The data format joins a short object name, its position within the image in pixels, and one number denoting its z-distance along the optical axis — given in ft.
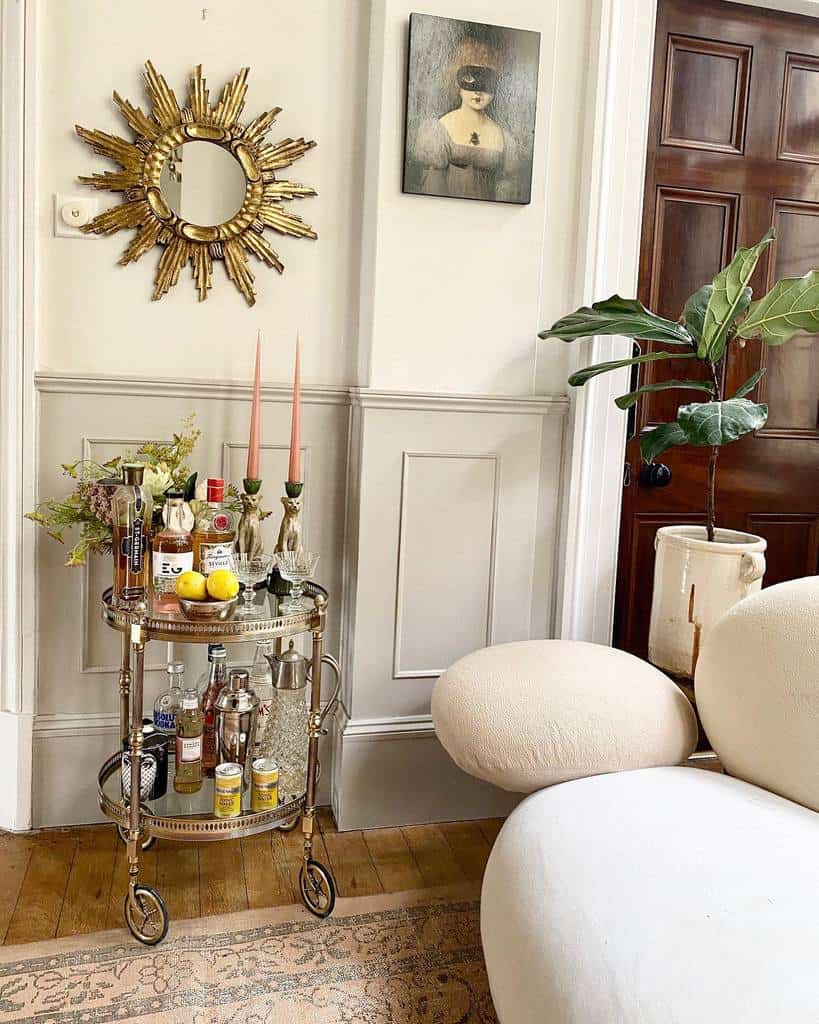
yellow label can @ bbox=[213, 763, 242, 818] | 5.99
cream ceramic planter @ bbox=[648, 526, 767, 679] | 6.87
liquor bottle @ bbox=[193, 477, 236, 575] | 6.05
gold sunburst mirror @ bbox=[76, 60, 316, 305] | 6.76
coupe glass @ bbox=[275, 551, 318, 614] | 6.44
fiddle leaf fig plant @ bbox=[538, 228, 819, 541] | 6.38
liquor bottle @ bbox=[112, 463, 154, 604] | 6.02
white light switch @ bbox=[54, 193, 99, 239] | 6.68
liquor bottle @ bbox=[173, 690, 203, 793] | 6.30
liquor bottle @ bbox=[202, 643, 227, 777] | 6.48
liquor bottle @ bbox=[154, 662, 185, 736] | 6.50
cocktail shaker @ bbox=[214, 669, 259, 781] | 6.36
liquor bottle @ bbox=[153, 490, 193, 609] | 6.08
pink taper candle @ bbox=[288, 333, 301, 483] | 6.59
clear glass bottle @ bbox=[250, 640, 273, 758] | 6.58
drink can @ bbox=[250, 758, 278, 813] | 6.19
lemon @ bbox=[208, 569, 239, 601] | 5.86
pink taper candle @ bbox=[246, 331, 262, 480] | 6.59
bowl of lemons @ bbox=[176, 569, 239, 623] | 5.81
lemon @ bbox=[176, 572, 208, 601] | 5.84
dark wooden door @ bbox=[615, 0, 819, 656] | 8.21
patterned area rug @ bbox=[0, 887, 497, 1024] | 5.27
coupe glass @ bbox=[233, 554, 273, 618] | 6.24
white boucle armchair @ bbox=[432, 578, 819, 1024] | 3.67
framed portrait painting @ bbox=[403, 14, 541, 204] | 6.92
